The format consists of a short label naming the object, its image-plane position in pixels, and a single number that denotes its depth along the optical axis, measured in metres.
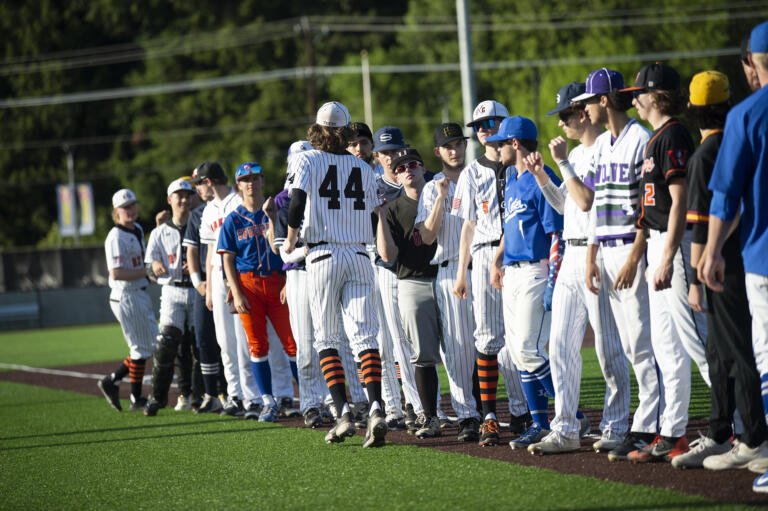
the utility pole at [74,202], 100.94
